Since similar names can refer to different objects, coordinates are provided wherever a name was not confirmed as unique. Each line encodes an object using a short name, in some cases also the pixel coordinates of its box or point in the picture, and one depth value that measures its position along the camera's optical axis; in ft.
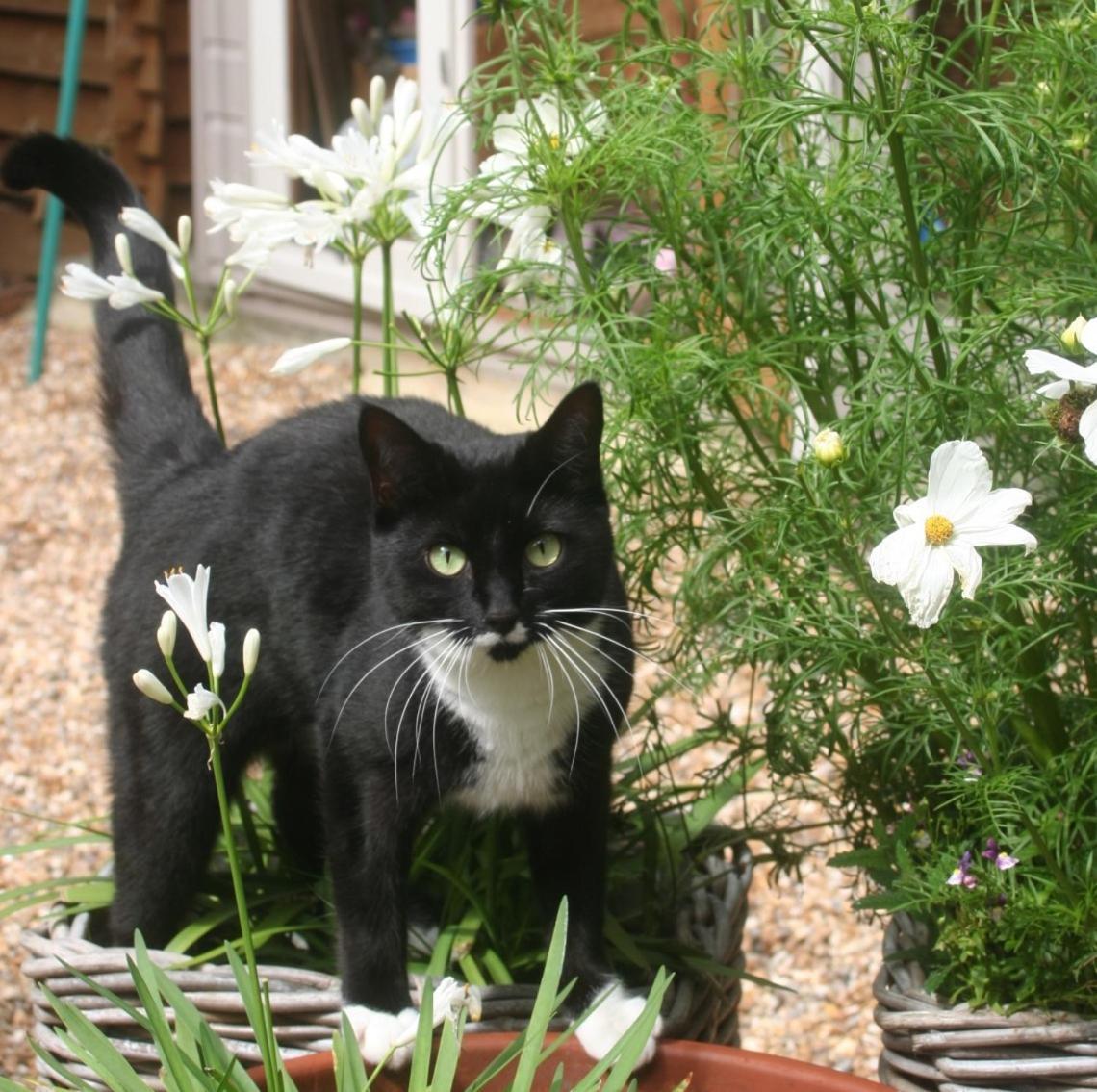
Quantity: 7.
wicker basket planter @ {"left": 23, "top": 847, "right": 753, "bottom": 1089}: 4.83
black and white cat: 4.76
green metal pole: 10.08
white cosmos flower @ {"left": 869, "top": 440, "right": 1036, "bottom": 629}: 4.33
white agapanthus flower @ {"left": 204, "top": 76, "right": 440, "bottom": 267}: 5.02
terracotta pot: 4.59
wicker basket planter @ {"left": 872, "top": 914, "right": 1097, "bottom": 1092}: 4.70
